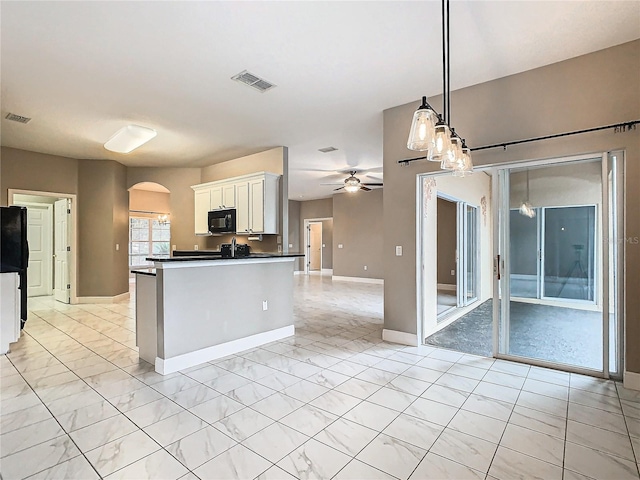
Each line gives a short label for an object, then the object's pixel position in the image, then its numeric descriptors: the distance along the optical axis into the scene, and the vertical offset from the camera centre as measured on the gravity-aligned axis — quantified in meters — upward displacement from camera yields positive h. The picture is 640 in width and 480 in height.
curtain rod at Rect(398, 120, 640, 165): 2.77 +0.94
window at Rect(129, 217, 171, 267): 10.42 +0.06
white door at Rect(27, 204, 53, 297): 7.42 -0.17
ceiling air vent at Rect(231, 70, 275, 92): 3.25 +1.60
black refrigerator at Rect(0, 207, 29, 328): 4.27 +0.03
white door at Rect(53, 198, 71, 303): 6.55 -0.19
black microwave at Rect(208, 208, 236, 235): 6.03 +0.35
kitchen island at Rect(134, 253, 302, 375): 3.19 -0.72
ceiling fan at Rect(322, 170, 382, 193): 7.21 +1.20
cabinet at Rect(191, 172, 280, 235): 5.56 +0.71
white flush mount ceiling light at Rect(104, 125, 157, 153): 4.63 +1.47
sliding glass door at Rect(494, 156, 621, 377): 3.22 -0.26
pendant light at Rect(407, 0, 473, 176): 2.11 +0.65
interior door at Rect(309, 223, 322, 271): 13.69 -0.29
